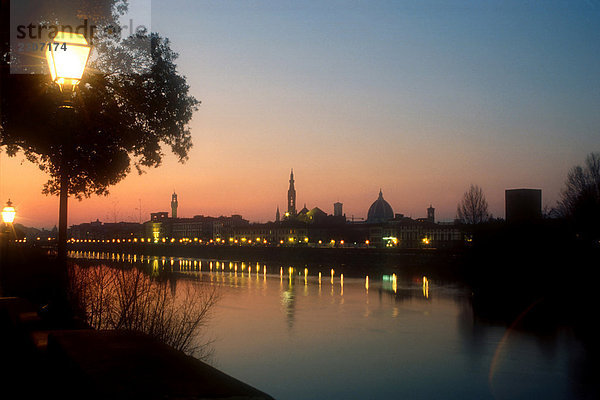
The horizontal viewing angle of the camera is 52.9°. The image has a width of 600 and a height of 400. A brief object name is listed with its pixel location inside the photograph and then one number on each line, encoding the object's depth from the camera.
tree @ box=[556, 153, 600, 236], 49.62
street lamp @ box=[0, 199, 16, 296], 17.93
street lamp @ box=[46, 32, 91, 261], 7.18
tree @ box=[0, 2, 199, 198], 13.97
